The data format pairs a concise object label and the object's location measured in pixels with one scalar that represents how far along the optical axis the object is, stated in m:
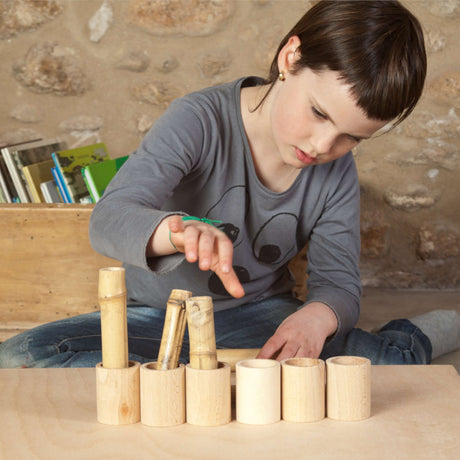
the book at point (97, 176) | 1.72
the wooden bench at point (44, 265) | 1.60
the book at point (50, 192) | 1.75
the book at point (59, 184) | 1.76
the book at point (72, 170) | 1.75
